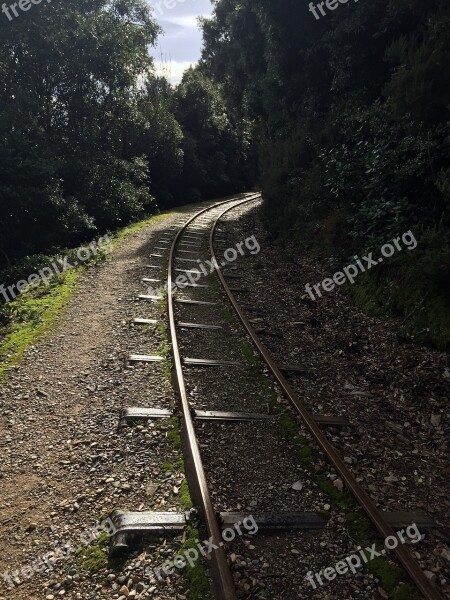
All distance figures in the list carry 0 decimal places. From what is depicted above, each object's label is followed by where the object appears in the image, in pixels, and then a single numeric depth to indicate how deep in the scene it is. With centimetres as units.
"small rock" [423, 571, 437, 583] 331
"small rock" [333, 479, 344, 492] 414
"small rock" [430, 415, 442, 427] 540
